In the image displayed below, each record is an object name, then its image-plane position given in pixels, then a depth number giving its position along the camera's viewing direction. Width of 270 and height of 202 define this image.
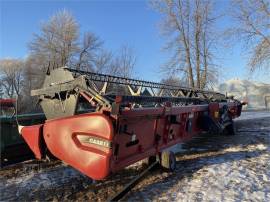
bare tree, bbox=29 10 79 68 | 21.38
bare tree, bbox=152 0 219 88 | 12.91
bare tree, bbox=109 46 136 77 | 19.56
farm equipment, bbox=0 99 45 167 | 3.75
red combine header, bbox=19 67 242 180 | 2.43
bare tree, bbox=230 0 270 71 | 10.84
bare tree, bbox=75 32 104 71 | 21.32
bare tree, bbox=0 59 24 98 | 33.70
